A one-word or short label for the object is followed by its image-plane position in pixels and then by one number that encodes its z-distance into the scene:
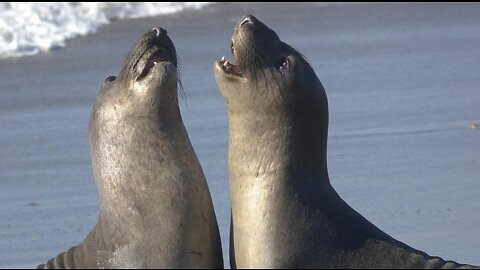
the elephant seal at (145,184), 15.75
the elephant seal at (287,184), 15.61
